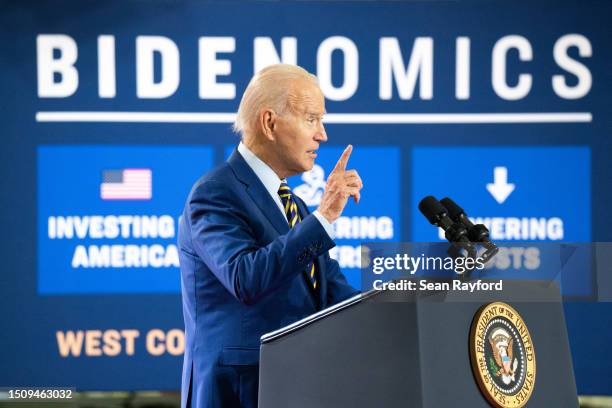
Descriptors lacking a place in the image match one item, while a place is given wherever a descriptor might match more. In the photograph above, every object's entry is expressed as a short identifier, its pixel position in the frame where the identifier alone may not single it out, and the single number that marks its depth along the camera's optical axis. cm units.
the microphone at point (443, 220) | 649
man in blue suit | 655
